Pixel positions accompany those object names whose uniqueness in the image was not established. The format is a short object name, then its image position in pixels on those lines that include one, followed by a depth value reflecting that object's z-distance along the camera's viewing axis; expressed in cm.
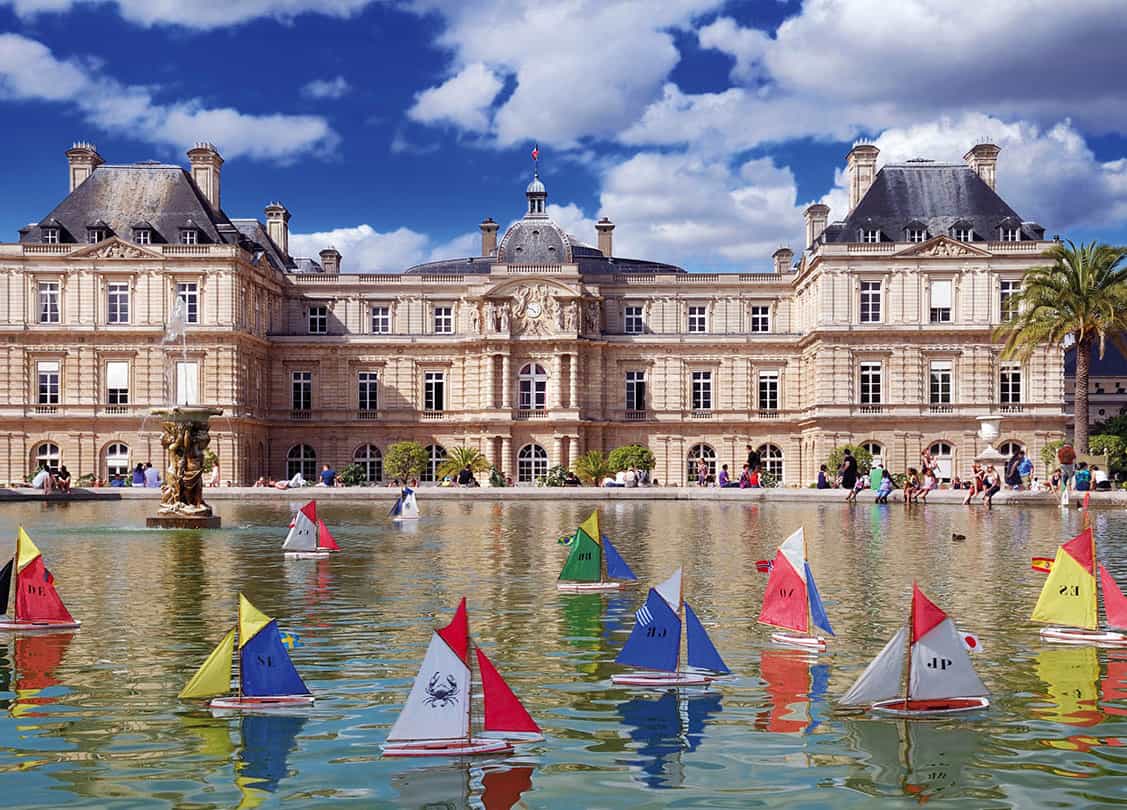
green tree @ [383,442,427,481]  6109
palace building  6056
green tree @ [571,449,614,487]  5784
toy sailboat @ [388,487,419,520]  3419
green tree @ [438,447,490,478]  5947
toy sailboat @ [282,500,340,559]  2258
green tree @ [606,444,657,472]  5877
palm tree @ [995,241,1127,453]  4884
